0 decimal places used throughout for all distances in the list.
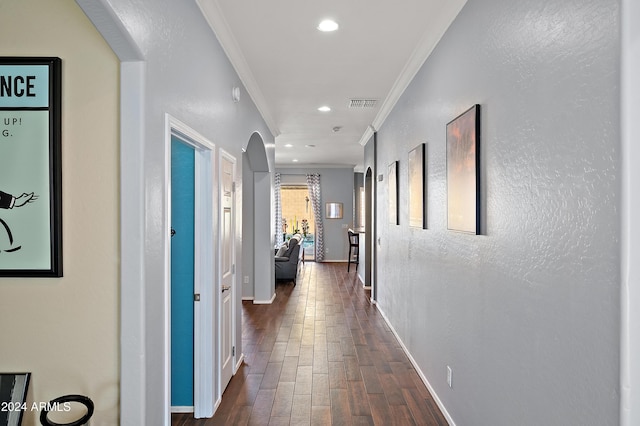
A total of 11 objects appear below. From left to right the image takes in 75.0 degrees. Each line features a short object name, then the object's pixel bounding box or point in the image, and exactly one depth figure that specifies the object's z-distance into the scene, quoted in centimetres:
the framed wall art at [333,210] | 1218
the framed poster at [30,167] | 163
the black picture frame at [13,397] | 158
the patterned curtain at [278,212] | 1177
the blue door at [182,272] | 287
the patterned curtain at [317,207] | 1209
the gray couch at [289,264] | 826
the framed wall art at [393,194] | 466
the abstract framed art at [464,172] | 222
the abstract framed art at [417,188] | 339
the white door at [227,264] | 316
